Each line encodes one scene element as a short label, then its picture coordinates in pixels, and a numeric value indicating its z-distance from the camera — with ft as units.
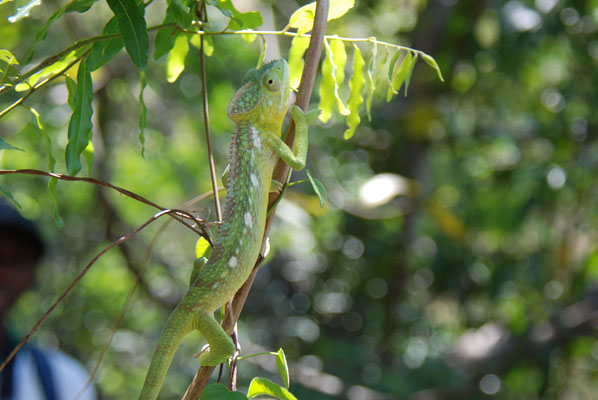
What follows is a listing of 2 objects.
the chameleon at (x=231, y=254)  4.95
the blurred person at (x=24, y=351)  7.58
